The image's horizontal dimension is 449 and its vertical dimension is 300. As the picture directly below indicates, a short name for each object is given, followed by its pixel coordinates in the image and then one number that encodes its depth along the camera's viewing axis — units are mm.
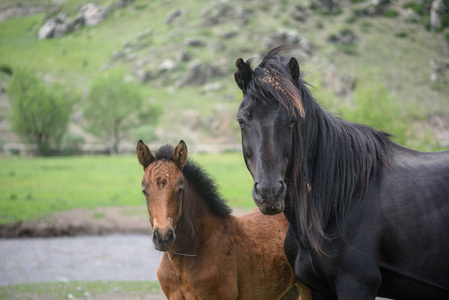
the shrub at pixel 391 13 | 96012
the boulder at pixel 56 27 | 115875
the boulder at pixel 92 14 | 128125
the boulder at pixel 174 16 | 128250
